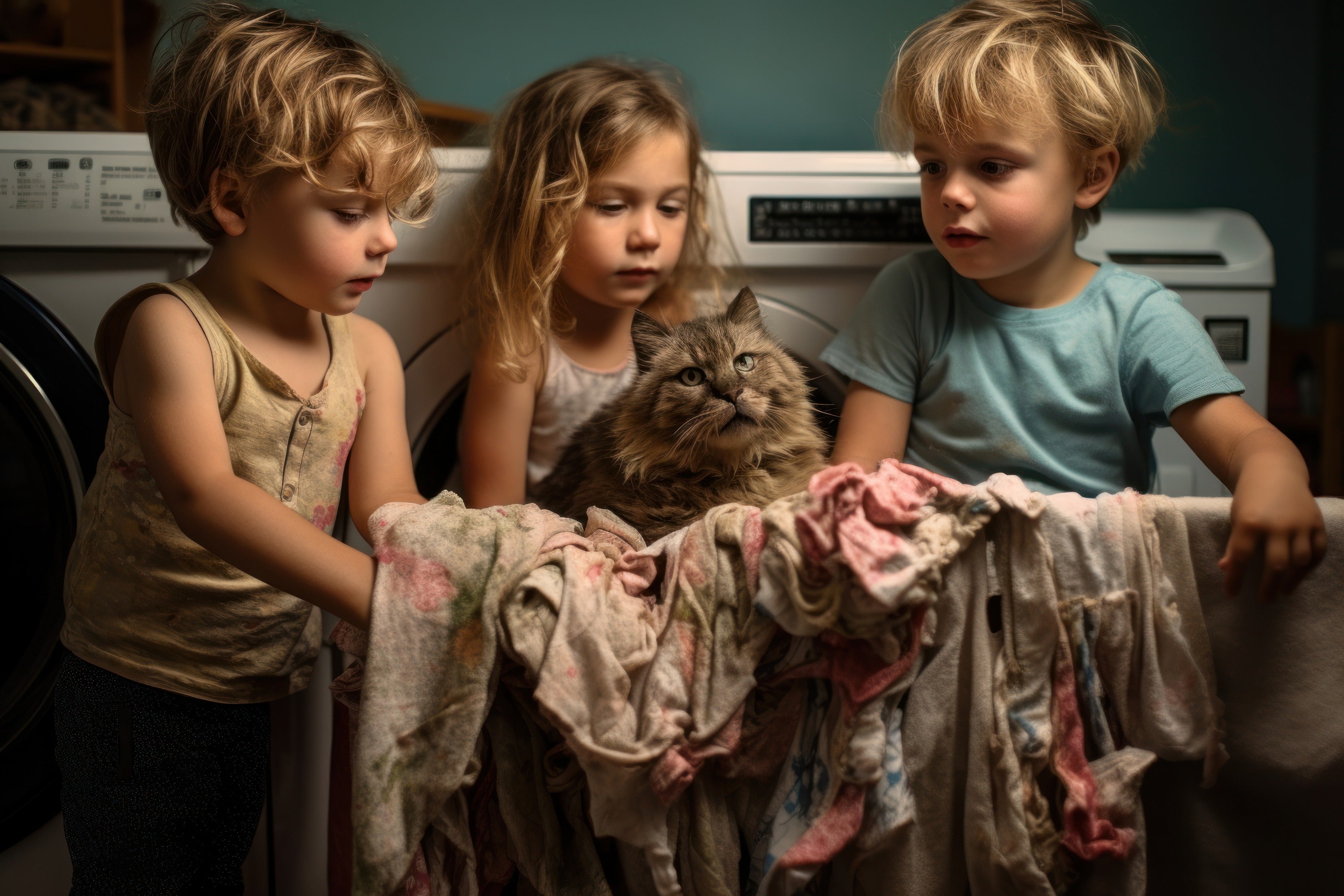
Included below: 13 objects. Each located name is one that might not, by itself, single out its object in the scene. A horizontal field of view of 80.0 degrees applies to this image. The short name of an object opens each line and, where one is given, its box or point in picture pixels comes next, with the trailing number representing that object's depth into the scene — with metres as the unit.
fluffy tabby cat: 1.12
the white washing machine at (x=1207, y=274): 1.41
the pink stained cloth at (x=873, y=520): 0.75
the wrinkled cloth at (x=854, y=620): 0.77
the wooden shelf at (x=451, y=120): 1.59
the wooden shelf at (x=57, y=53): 2.12
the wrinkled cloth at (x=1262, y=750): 0.84
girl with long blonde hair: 1.24
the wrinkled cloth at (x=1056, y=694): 0.83
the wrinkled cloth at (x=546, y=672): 0.82
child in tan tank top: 0.90
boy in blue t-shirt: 1.09
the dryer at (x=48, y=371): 1.25
